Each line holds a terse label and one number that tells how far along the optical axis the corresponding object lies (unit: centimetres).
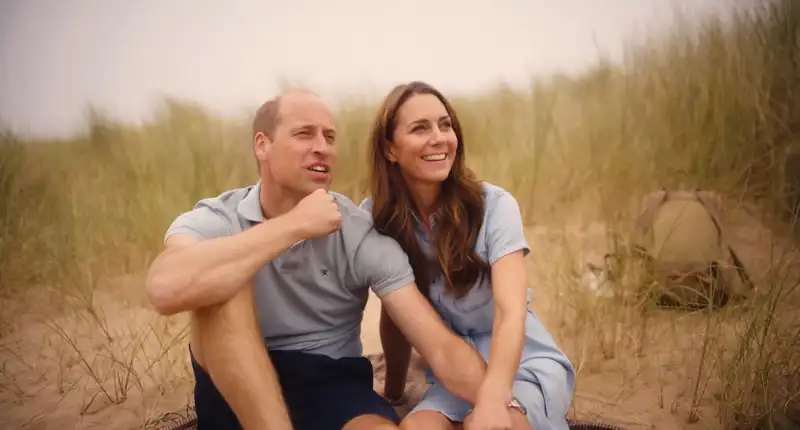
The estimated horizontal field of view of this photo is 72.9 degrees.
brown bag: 247
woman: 151
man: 134
